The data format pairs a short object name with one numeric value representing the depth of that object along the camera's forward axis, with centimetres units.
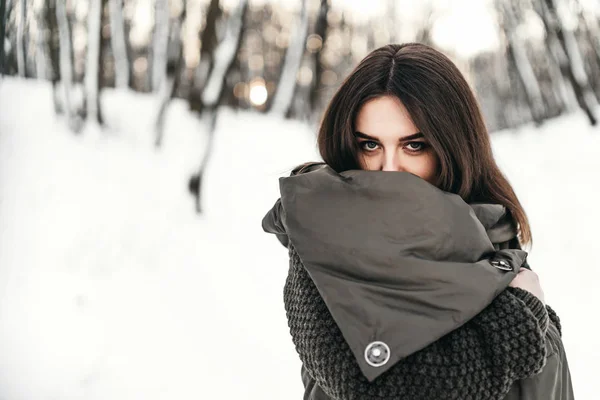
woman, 85
